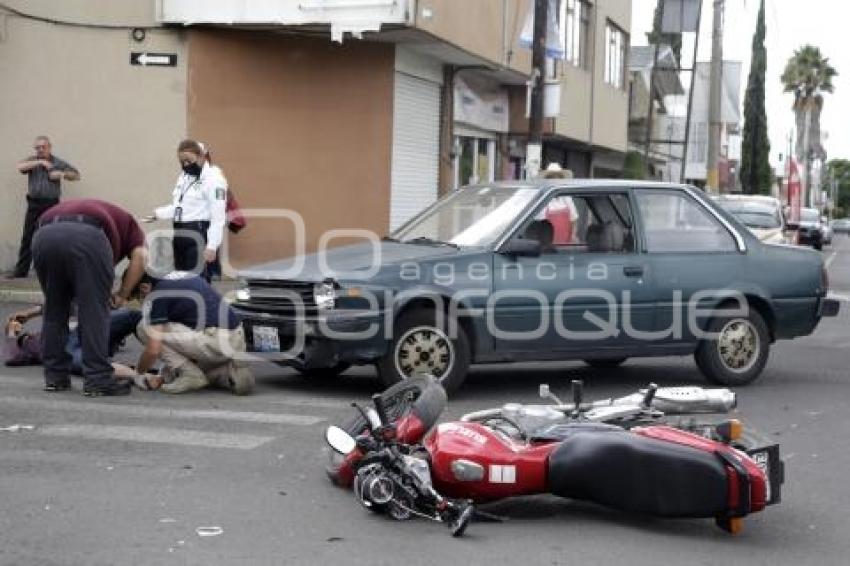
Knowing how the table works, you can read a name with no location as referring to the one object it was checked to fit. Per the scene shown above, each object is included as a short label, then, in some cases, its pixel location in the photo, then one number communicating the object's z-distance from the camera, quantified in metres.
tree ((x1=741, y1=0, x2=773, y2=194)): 64.12
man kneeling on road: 8.45
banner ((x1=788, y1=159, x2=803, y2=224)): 36.83
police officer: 11.25
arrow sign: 16.55
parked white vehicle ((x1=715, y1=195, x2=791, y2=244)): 22.75
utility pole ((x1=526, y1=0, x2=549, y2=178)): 15.81
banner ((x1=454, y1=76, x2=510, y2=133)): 20.86
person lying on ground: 8.95
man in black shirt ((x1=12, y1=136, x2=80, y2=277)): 15.52
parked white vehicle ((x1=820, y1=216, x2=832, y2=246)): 56.07
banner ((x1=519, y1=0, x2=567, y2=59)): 16.78
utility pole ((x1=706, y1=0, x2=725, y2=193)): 30.20
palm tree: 80.94
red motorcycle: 5.25
